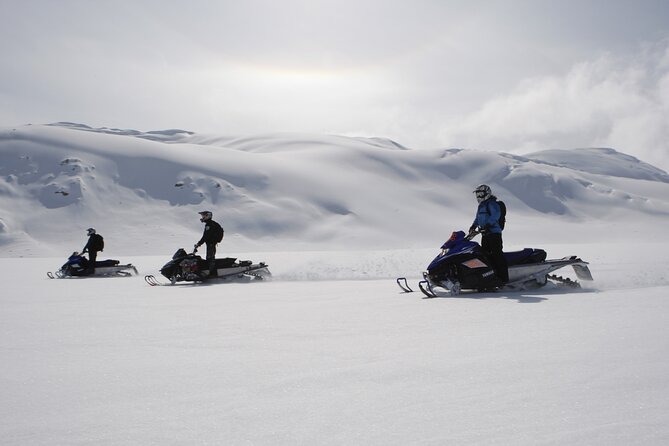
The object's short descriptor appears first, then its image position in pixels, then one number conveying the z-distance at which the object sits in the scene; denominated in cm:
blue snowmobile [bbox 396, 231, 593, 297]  1037
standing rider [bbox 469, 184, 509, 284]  1045
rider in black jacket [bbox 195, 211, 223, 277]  1565
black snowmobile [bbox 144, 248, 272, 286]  1541
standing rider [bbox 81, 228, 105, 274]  1903
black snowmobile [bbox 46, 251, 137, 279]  1903
